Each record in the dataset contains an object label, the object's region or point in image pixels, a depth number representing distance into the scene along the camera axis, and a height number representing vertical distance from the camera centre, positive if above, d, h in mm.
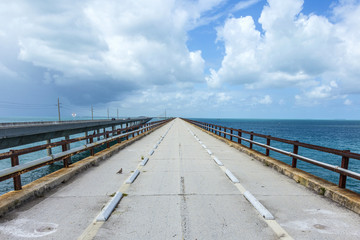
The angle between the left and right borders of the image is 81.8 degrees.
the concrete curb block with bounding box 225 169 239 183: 6256 -2113
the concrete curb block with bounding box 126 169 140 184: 6123 -2117
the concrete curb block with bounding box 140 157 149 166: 8473 -2228
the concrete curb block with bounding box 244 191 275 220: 3930 -2016
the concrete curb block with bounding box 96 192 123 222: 3842 -2013
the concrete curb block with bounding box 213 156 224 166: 8528 -2209
